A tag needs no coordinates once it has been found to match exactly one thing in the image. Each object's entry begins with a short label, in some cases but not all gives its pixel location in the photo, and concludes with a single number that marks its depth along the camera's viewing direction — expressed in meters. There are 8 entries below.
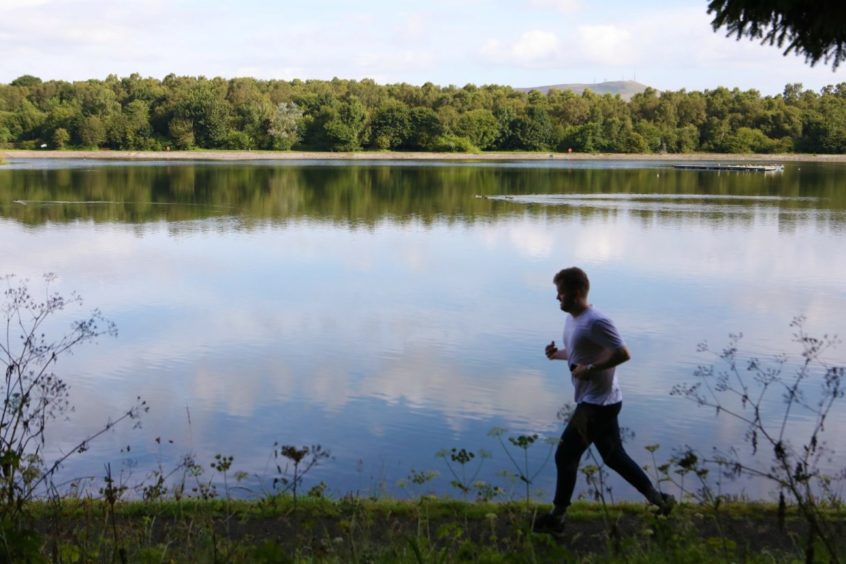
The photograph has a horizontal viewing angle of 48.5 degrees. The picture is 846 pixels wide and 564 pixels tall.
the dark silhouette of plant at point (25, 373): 3.36
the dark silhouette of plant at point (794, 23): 4.05
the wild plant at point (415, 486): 7.63
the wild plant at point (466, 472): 7.77
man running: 5.61
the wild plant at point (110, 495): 3.09
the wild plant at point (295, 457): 4.10
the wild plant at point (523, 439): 3.91
